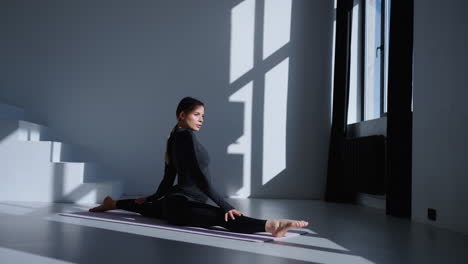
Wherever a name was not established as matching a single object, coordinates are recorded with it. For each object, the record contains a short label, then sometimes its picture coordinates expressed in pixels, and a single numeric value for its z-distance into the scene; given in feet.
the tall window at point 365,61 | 16.33
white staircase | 14.01
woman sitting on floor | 8.02
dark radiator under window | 13.92
